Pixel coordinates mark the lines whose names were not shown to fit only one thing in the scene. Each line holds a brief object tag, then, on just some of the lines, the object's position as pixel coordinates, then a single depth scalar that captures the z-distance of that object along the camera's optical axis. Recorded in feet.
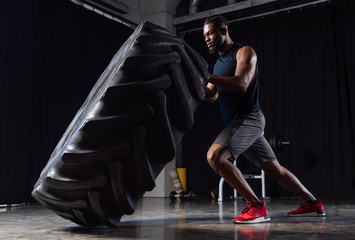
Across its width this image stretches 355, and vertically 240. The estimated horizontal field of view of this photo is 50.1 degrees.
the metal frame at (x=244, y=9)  19.29
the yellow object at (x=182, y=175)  20.97
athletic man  6.98
